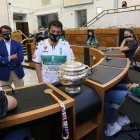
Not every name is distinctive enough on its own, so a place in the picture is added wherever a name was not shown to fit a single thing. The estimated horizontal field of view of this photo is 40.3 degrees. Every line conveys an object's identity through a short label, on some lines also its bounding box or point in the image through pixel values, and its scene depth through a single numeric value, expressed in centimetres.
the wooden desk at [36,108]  102
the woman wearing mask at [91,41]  552
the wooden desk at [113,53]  322
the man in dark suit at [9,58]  256
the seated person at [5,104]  96
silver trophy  127
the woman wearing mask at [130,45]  377
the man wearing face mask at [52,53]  193
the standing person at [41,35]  586
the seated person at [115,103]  171
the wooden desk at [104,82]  146
